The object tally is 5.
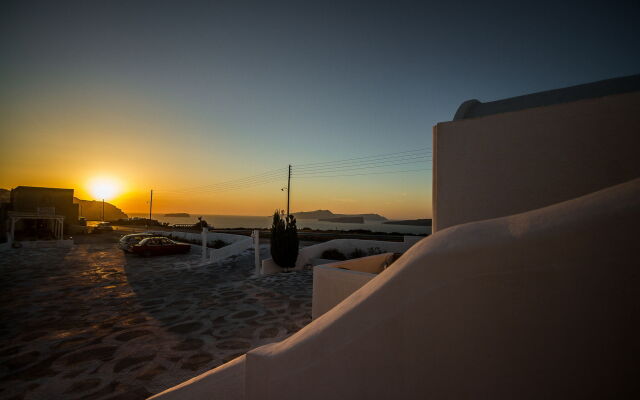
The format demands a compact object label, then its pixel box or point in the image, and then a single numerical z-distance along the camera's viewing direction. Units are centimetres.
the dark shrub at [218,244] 2215
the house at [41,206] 3111
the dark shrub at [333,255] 1540
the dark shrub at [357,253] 1559
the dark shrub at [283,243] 1303
